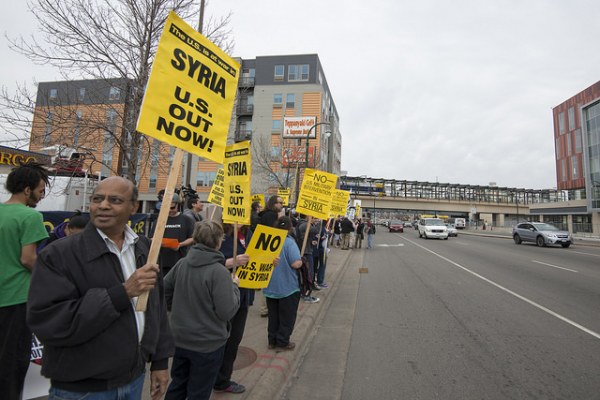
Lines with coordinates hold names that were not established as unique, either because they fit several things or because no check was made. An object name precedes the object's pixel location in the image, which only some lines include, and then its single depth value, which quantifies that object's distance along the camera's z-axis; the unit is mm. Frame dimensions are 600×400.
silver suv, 19453
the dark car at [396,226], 45188
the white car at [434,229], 27656
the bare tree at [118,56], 7352
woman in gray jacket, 2463
